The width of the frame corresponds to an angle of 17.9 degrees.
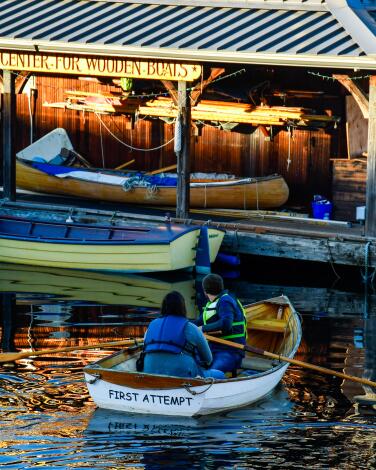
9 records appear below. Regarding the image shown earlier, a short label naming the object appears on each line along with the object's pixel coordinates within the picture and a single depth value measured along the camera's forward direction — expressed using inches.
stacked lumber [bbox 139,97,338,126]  1032.2
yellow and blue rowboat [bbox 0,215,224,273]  890.1
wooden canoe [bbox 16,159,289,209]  1029.8
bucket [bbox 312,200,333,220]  1028.5
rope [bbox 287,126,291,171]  1091.9
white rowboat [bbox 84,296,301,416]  502.0
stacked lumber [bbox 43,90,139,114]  1104.2
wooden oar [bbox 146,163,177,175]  1094.2
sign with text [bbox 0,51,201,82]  925.8
